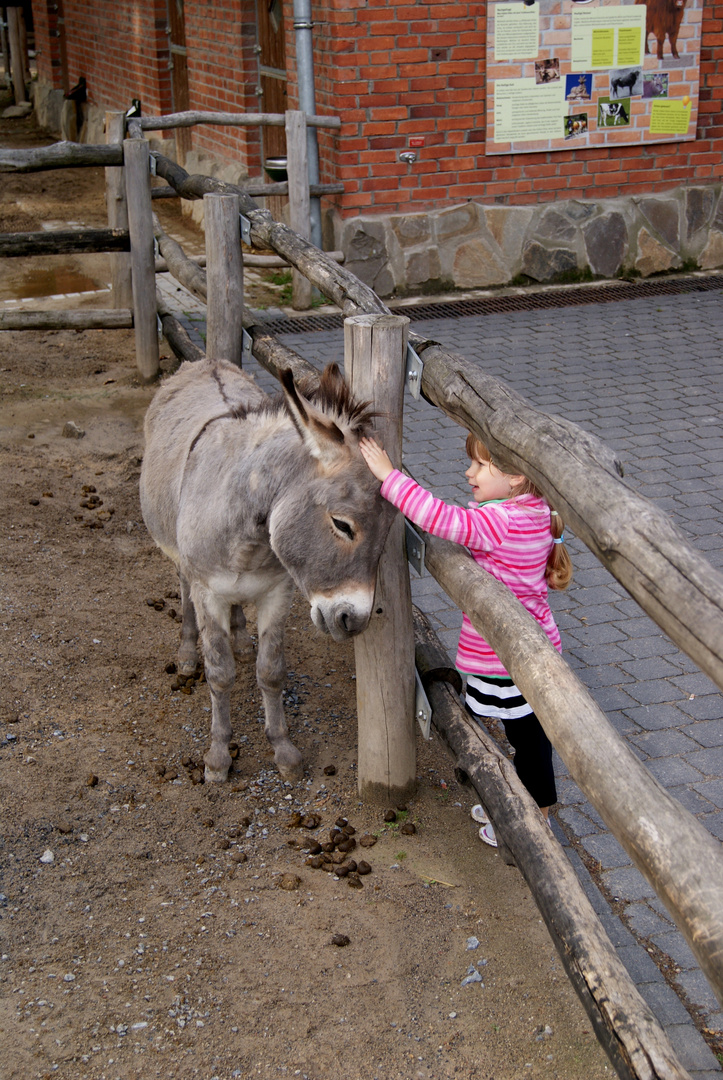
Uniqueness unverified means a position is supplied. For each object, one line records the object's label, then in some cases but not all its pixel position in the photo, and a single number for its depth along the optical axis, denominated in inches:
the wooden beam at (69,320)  289.9
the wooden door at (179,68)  497.7
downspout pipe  339.9
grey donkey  115.2
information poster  355.3
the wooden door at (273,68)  404.8
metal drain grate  351.6
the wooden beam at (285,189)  344.5
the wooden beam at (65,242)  280.4
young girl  111.3
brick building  347.6
